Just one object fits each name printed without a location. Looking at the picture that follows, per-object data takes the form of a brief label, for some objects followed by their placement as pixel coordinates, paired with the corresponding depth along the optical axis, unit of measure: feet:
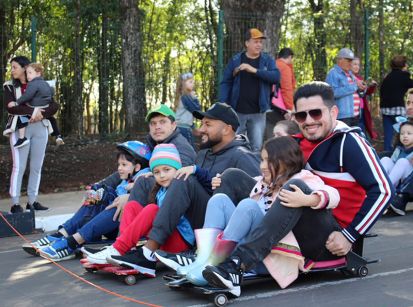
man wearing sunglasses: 19.11
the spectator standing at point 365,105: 45.93
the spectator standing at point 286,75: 43.21
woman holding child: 35.17
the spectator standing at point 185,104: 39.75
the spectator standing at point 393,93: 49.03
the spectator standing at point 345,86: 43.16
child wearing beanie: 22.06
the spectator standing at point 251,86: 39.42
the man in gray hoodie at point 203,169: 22.09
